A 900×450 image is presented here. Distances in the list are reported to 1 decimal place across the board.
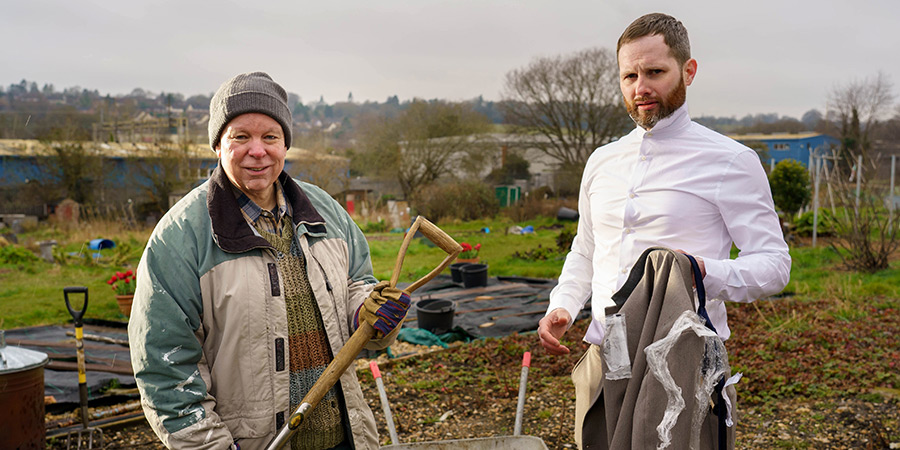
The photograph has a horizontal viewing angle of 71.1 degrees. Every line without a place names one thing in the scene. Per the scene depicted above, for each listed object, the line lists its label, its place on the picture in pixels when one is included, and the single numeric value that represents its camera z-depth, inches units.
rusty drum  138.9
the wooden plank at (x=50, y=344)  235.8
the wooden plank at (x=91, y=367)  209.6
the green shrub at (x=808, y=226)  572.1
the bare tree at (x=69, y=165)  740.0
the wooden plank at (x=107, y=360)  222.7
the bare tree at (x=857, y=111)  1113.4
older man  69.7
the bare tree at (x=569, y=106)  1053.2
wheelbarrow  106.2
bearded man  71.7
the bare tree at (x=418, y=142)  922.1
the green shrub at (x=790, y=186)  658.8
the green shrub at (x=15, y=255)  480.1
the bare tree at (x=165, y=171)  748.6
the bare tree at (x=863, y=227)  395.2
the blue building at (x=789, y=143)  1562.5
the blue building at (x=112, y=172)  730.2
